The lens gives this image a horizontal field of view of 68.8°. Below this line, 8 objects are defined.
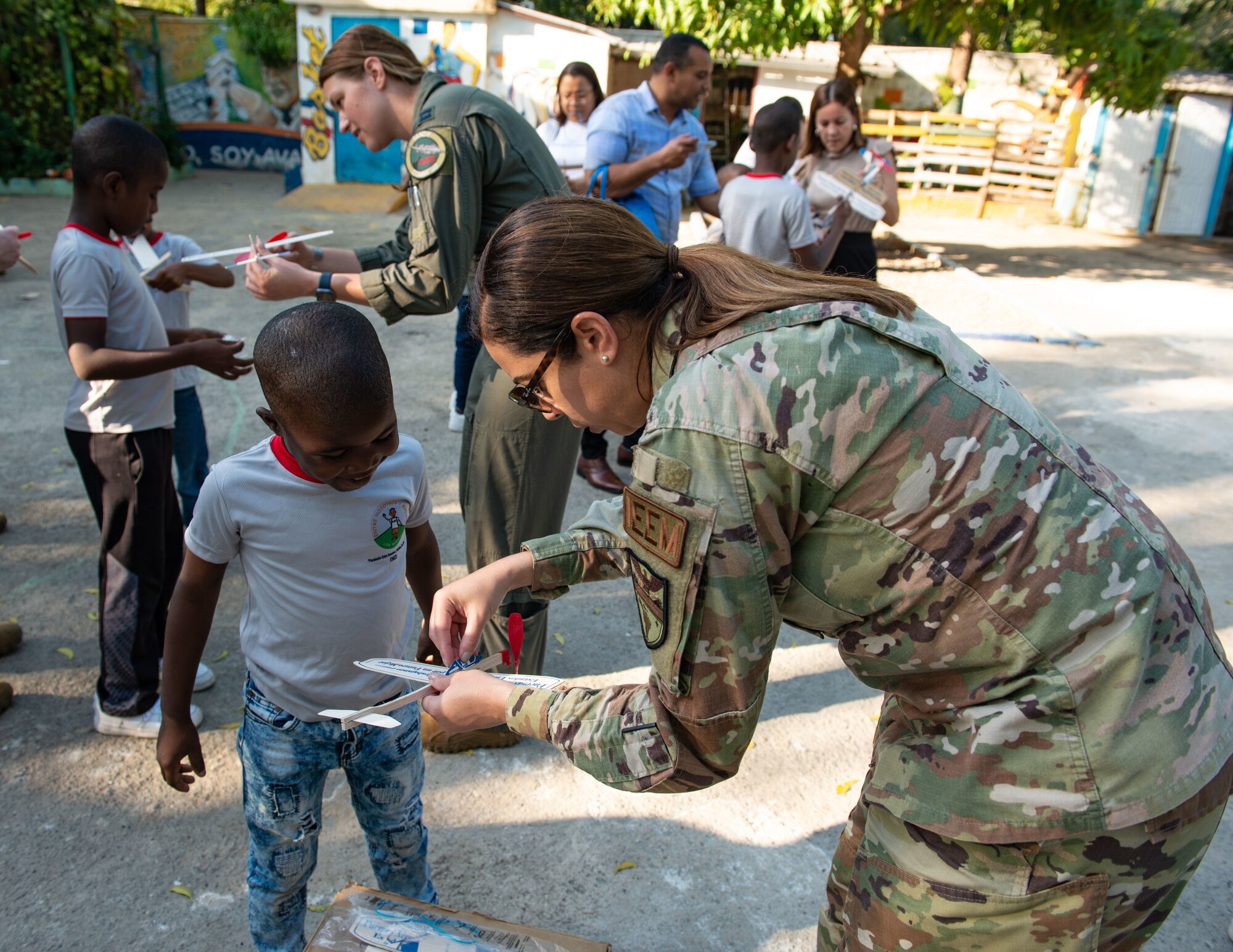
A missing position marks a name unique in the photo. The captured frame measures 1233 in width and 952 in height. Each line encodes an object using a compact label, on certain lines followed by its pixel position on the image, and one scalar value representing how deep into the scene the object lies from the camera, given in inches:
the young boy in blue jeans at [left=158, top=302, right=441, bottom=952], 67.0
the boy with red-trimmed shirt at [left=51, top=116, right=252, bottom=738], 97.8
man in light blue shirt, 164.9
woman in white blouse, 255.9
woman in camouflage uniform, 44.9
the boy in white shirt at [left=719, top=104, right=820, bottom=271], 167.5
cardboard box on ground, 63.1
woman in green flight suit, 100.4
